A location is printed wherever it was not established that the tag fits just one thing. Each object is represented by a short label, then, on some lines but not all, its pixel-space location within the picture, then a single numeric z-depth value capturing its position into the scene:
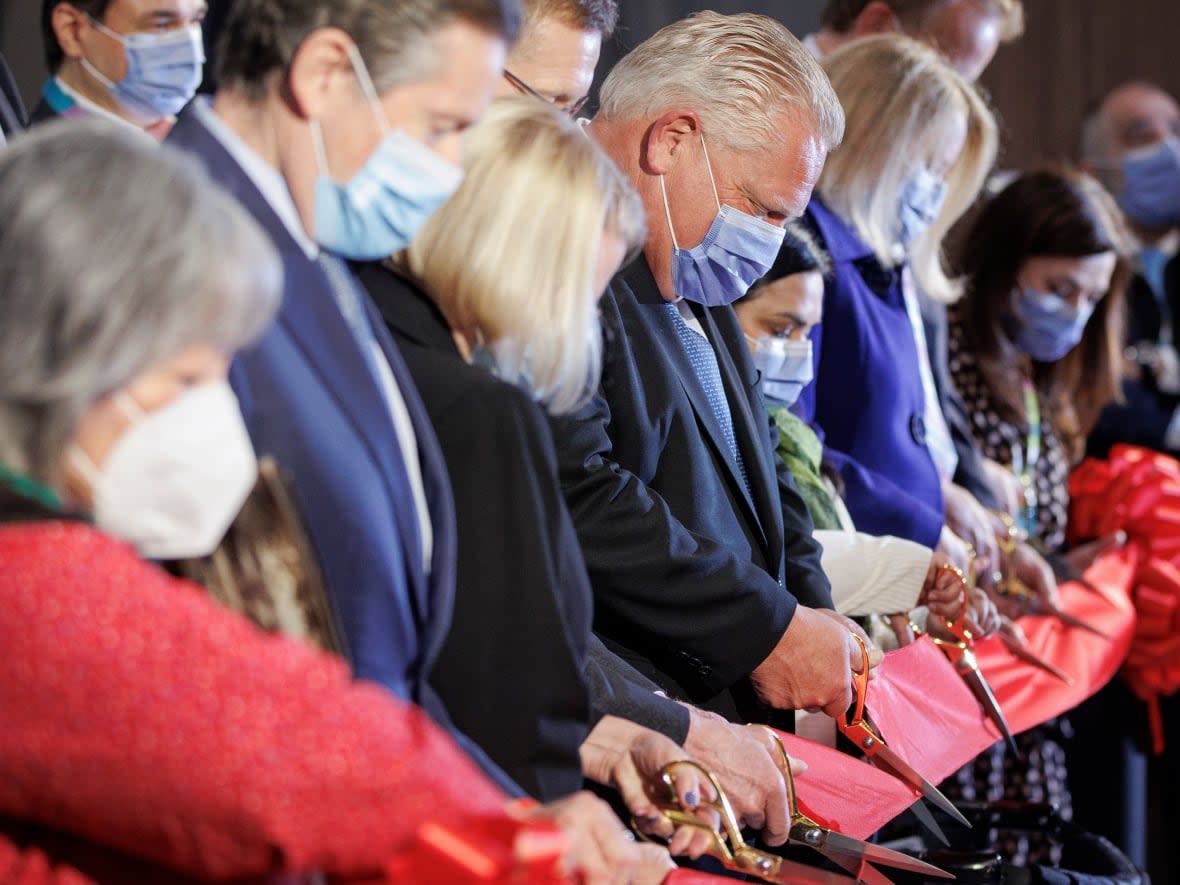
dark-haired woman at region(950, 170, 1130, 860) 7.15
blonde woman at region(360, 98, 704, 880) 3.09
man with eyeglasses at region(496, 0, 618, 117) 4.55
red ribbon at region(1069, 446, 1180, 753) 6.96
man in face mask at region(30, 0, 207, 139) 5.36
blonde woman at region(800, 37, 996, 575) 5.96
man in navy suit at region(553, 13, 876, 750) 4.01
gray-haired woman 2.29
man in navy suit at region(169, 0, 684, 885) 2.75
